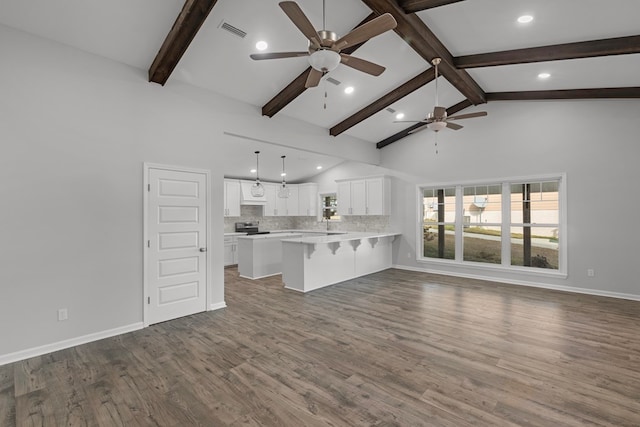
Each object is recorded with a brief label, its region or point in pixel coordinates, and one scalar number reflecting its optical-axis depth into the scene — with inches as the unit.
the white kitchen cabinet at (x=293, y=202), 391.9
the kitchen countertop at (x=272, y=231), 325.4
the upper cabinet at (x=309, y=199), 380.5
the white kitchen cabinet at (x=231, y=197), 332.5
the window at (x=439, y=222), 278.1
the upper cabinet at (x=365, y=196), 304.0
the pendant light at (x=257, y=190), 280.2
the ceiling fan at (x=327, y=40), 92.1
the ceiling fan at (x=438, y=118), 176.1
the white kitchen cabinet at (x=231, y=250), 327.0
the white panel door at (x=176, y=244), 155.6
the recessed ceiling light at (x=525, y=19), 135.8
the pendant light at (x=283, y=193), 304.3
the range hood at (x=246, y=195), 343.9
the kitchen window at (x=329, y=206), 373.4
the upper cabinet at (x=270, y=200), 372.2
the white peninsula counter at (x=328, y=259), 221.1
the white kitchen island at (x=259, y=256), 266.5
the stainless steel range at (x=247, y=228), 340.2
